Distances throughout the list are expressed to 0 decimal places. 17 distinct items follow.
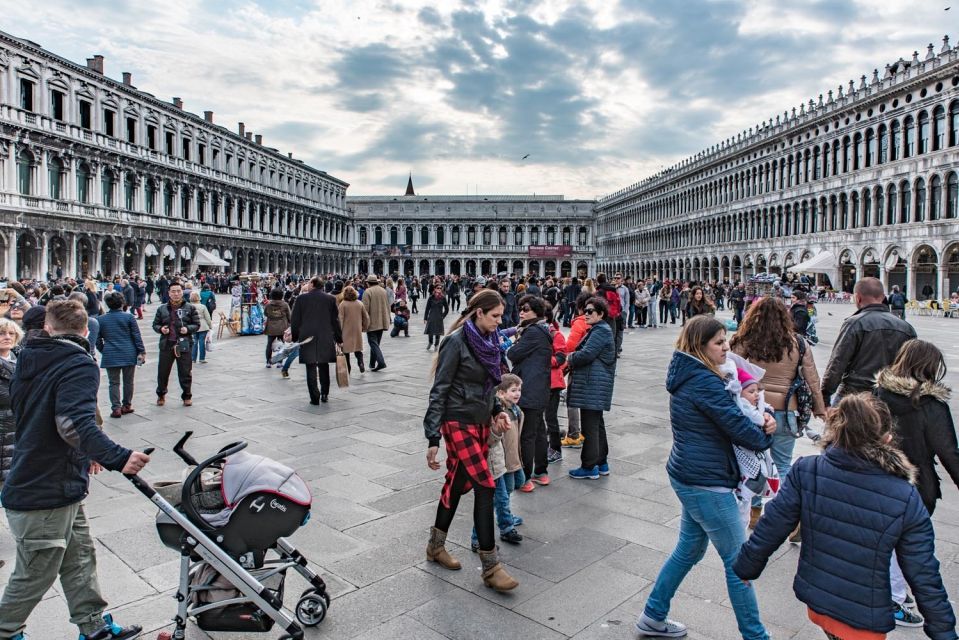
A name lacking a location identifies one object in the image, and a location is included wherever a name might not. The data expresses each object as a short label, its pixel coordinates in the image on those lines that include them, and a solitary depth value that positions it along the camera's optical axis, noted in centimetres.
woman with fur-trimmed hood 332
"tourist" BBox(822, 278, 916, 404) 436
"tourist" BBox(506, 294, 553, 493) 529
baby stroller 297
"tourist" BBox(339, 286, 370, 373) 1032
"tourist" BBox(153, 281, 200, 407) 866
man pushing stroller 293
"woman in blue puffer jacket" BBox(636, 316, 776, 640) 296
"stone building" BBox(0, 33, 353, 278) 3142
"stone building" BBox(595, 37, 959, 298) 3434
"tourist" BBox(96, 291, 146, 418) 794
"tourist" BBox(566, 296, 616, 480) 558
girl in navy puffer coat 234
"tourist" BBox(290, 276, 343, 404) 870
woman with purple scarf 373
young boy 434
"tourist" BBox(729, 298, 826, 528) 436
